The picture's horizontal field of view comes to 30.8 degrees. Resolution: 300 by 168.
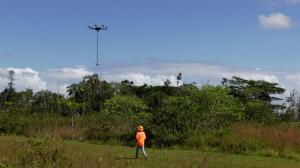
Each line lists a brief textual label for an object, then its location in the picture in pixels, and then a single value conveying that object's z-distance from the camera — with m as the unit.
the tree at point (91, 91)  70.50
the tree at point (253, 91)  71.69
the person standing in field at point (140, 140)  21.92
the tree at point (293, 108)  62.60
